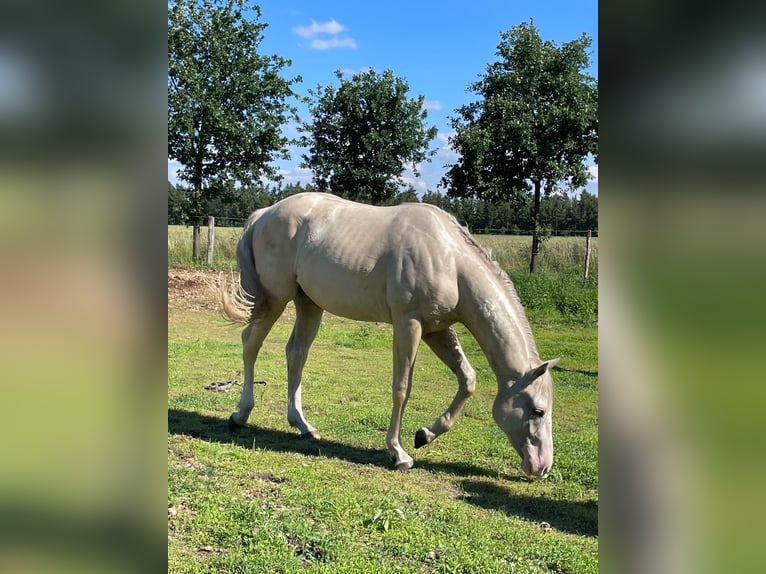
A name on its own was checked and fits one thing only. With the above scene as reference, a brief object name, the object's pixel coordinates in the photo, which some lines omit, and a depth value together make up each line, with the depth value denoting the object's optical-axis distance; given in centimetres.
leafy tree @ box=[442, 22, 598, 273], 1602
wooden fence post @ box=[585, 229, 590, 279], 1402
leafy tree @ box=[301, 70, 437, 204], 1894
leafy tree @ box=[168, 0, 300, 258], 1648
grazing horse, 427
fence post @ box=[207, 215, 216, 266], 1602
